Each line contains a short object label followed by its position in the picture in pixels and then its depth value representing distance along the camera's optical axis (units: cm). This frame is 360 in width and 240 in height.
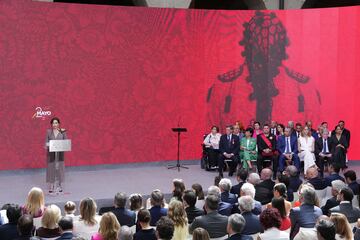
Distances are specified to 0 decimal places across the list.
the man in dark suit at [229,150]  1305
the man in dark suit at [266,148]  1294
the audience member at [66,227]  563
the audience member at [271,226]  565
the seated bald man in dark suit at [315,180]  922
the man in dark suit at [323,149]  1319
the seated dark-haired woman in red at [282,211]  643
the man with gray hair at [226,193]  782
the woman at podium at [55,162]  1060
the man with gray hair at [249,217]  632
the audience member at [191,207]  681
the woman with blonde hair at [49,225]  588
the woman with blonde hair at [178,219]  607
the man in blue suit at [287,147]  1299
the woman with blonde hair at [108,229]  547
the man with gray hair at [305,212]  641
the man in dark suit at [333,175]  935
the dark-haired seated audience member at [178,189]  764
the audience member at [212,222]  616
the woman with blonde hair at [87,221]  618
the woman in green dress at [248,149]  1300
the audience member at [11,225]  591
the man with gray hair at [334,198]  743
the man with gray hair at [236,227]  548
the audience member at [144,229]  568
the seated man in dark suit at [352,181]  880
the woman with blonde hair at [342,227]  559
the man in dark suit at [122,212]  668
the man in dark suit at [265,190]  850
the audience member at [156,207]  682
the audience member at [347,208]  690
